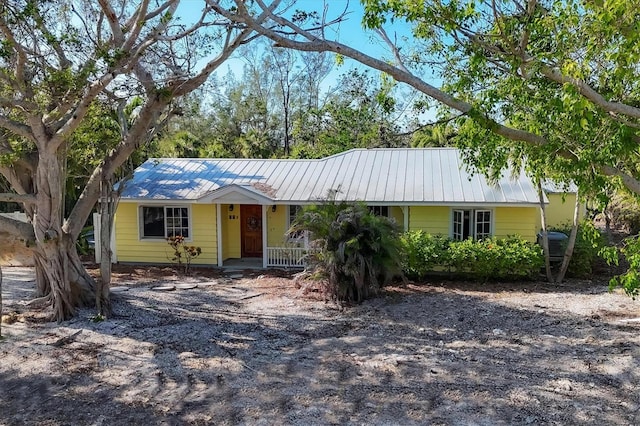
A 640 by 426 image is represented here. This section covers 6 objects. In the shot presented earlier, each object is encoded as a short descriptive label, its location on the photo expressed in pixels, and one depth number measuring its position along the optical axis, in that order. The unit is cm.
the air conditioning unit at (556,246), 1416
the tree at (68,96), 829
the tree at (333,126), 2657
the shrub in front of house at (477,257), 1262
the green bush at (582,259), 1332
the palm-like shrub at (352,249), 1050
